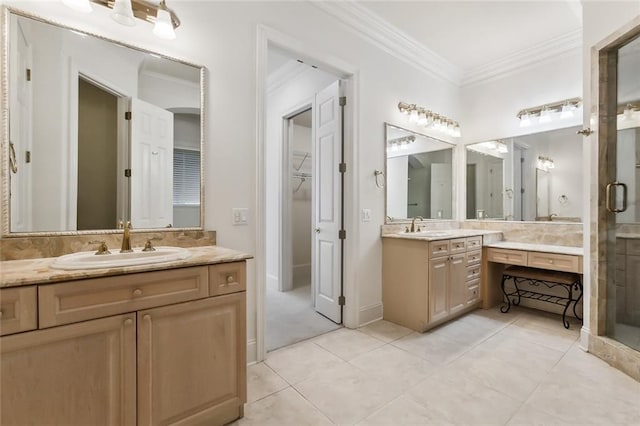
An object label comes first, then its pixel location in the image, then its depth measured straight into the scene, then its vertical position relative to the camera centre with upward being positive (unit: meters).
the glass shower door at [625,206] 2.16 +0.06
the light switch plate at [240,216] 2.09 -0.02
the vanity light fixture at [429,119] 3.29 +1.13
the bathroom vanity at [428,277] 2.66 -0.61
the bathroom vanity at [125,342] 1.05 -0.54
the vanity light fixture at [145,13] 1.53 +1.12
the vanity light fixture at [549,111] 3.13 +1.14
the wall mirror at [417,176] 3.17 +0.45
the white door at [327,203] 2.92 +0.11
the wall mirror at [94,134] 1.46 +0.45
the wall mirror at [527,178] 3.17 +0.43
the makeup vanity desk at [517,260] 2.73 -0.46
